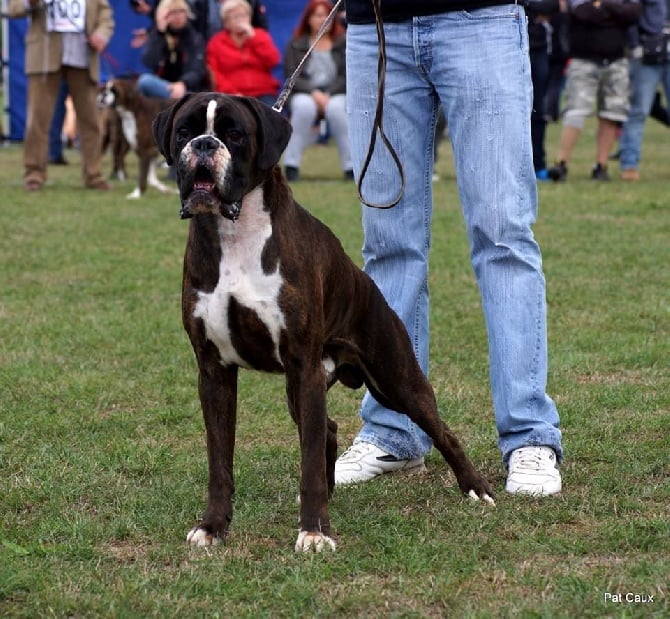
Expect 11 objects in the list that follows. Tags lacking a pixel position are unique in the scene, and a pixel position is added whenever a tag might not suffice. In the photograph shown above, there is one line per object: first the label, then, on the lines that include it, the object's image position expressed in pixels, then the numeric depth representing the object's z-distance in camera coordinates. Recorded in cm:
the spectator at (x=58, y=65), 1227
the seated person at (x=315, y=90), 1429
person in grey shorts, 1284
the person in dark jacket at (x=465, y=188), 406
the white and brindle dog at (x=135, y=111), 1314
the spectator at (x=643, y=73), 1319
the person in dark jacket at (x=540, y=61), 1295
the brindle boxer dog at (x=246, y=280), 335
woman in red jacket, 1440
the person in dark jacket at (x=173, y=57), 1438
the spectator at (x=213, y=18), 1660
